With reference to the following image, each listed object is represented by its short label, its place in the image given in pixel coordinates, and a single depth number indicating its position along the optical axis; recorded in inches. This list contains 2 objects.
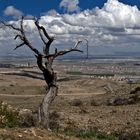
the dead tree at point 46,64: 468.6
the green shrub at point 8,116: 450.7
